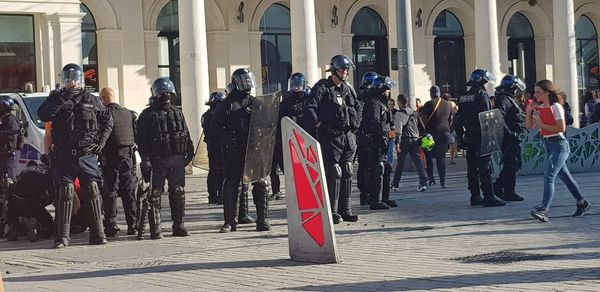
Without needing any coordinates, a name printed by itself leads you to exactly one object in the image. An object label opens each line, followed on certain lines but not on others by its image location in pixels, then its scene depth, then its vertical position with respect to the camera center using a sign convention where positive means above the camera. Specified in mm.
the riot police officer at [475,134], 13977 -22
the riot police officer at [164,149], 11773 -36
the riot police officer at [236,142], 12156 +7
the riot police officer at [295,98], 13828 +538
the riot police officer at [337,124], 12336 +157
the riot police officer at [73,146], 11414 +32
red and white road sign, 8898 -512
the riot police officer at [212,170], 15977 -397
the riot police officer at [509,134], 14430 -52
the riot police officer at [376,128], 13648 +99
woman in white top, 11855 -195
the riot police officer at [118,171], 12383 -266
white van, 17203 +393
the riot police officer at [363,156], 13914 -249
